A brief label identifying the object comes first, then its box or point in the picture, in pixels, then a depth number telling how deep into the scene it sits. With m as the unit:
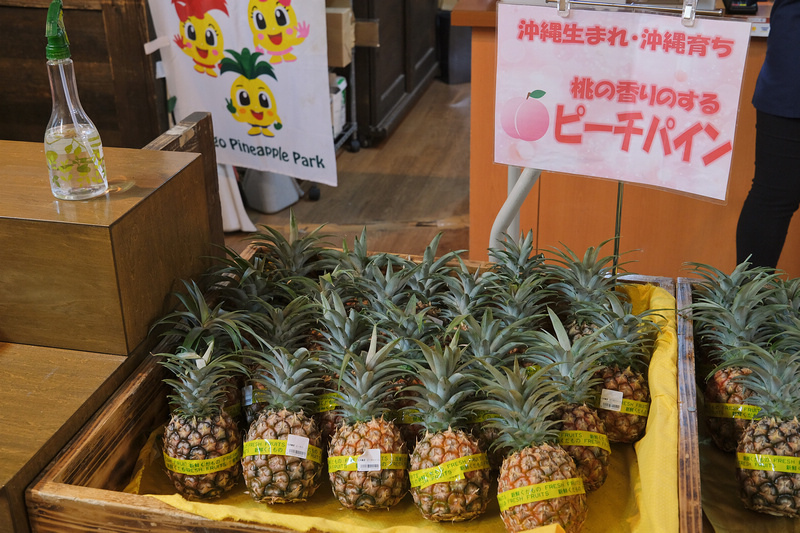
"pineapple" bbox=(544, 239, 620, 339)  1.55
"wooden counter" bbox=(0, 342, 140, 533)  1.22
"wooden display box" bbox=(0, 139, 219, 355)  1.39
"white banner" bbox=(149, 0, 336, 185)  3.16
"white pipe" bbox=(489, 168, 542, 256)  1.78
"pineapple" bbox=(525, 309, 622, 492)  1.34
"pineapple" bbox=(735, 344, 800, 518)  1.30
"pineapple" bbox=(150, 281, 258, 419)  1.46
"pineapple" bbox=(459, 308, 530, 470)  1.36
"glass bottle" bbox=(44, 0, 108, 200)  1.39
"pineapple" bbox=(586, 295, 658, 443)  1.43
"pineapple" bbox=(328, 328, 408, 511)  1.28
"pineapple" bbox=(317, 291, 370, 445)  1.42
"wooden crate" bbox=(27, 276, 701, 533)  1.20
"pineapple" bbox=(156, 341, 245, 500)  1.34
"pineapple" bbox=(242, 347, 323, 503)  1.31
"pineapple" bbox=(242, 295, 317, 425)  1.51
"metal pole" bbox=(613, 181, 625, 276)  1.78
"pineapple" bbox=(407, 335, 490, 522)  1.25
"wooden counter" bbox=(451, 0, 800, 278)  2.73
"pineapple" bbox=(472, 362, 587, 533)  1.20
